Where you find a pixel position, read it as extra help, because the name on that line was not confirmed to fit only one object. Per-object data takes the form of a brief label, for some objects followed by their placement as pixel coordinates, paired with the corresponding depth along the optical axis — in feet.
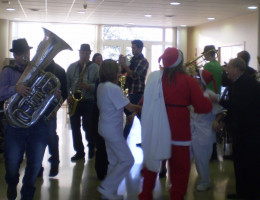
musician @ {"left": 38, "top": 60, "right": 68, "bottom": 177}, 12.30
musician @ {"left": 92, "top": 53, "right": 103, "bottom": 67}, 22.53
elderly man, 11.98
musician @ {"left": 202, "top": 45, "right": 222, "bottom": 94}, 17.85
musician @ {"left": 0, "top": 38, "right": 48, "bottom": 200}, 11.06
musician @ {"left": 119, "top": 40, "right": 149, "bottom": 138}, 17.80
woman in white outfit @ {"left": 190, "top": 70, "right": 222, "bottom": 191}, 13.29
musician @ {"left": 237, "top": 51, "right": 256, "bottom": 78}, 16.96
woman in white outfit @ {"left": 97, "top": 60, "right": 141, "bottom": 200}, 11.55
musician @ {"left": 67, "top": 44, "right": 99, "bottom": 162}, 17.33
